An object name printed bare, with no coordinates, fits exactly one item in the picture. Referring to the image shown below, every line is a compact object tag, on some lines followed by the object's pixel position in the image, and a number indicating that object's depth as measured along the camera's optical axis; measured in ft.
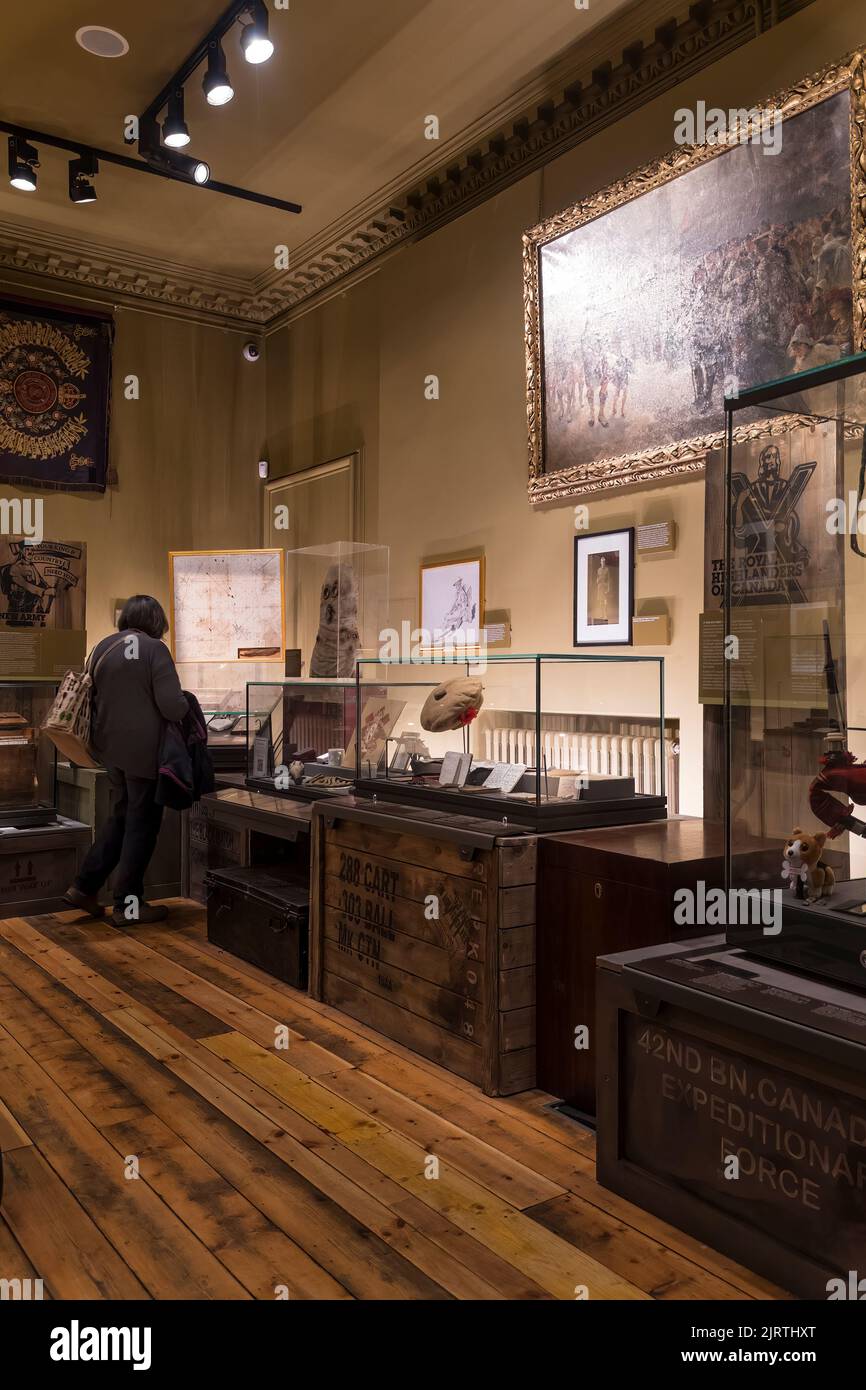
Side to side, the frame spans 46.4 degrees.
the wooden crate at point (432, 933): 9.78
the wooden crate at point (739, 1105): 6.24
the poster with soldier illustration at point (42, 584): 21.67
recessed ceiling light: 15.93
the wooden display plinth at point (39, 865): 17.16
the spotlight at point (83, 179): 18.63
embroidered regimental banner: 22.93
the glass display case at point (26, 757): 17.24
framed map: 23.22
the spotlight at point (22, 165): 18.30
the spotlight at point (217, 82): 15.02
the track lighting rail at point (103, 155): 18.56
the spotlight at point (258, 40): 14.19
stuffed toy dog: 7.23
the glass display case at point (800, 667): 7.13
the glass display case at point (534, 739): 10.28
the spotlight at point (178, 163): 18.40
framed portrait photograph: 15.47
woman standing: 16.49
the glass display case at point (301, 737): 14.33
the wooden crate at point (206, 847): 15.64
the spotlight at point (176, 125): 16.49
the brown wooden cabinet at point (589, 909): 8.71
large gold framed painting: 12.18
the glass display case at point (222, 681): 23.84
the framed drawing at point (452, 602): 18.54
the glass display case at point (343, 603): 19.88
